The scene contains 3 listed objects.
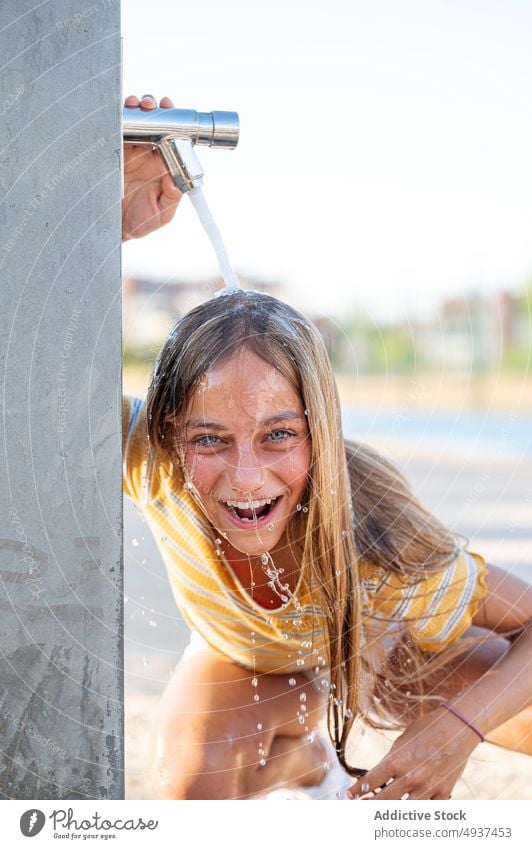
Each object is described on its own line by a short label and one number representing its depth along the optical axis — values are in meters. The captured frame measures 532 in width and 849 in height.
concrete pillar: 0.87
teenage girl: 1.14
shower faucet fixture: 1.04
